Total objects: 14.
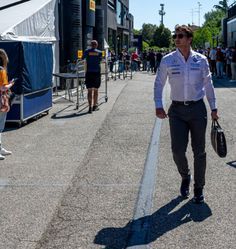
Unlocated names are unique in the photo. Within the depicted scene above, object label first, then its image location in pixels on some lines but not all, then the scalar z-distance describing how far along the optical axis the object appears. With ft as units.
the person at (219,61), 94.55
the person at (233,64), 84.23
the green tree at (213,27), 222.52
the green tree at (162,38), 325.42
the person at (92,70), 45.73
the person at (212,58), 100.53
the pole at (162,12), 363.56
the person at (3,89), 27.68
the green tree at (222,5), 369.55
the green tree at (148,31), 403.34
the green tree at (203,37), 226.58
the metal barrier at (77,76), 49.98
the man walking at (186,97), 18.48
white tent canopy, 49.86
